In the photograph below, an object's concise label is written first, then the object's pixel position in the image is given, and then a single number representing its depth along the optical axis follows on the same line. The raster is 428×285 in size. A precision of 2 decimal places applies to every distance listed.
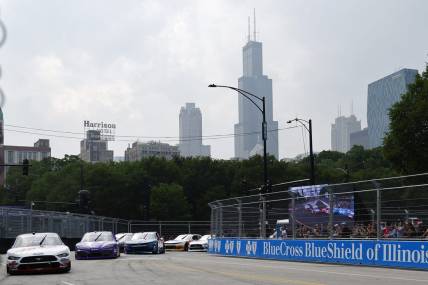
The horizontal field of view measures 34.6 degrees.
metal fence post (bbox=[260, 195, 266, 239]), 29.54
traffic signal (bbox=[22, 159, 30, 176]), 45.50
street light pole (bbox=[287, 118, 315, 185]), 46.66
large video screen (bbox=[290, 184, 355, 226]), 23.27
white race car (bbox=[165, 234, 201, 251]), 50.82
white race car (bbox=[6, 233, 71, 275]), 19.58
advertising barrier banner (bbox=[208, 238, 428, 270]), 19.89
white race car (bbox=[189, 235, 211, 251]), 48.22
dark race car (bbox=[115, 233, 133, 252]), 46.16
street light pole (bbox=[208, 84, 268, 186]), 39.22
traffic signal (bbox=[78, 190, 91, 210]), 63.94
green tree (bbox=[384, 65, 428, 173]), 56.34
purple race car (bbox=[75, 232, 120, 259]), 29.84
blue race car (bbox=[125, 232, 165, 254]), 38.72
